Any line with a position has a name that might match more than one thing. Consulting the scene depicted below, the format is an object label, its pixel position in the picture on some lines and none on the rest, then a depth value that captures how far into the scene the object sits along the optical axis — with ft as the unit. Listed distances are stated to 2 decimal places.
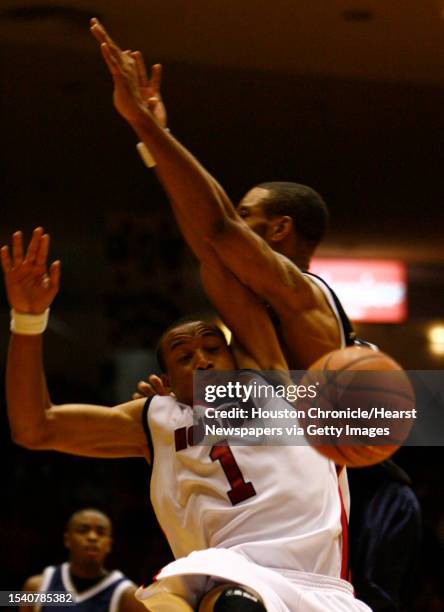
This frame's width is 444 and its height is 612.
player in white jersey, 18.75
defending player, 19.98
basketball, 19.65
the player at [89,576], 40.88
